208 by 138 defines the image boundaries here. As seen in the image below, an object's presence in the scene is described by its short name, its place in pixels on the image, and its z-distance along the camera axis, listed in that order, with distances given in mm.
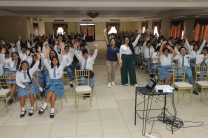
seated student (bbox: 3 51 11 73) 5312
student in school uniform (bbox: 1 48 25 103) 4762
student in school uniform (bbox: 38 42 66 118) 4043
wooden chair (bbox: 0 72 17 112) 4055
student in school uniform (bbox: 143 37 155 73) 7164
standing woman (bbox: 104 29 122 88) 5500
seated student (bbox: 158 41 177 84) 5360
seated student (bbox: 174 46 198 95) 5223
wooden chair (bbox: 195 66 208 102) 4582
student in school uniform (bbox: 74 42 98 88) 5055
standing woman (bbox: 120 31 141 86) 5594
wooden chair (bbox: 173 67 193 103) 4398
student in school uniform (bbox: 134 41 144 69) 7887
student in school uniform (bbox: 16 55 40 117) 4012
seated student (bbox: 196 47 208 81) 5707
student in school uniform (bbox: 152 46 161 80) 6078
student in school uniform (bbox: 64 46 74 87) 5926
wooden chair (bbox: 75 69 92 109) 4191
